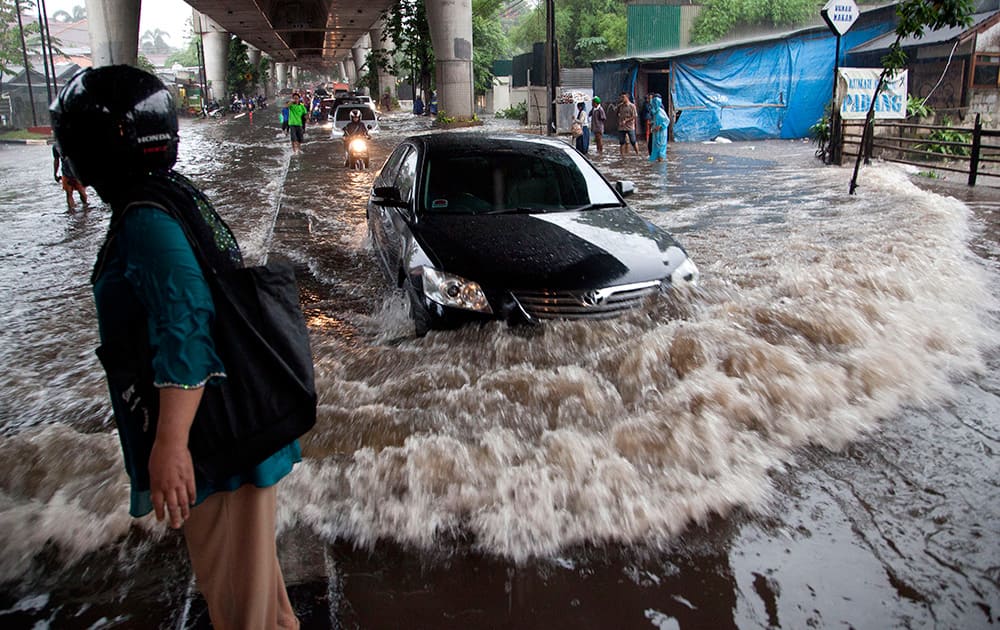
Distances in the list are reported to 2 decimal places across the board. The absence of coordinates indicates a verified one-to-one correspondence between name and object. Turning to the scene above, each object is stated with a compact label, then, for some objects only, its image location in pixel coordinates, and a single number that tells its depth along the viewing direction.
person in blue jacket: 18.16
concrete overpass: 30.14
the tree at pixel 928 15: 9.51
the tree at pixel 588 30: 48.28
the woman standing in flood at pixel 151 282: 1.64
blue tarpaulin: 23.89
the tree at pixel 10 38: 46.19
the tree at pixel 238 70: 63.50
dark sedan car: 4.60
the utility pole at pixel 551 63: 22.67
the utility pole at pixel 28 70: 35.56
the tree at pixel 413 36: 38.91
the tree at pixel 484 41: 42.84
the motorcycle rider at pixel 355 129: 16.88
